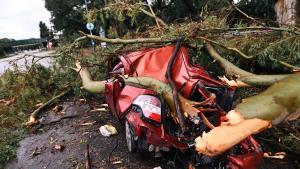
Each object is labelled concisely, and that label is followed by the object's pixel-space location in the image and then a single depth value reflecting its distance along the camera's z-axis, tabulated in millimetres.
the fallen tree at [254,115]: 1149
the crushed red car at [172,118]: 2040
